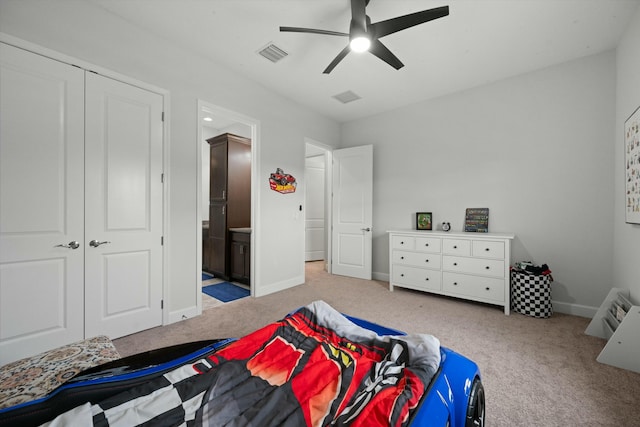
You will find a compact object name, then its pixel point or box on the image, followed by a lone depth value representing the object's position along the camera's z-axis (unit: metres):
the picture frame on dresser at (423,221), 4.06
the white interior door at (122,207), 2.28
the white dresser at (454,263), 3.13
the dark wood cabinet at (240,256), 4.08
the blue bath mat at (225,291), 3.63
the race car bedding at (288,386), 0.82
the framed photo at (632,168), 2.22
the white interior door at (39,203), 1.92
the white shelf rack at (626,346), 1.96
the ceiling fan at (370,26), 1.93
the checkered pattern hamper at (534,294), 2.91
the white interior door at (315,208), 6.48
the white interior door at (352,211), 4.62
